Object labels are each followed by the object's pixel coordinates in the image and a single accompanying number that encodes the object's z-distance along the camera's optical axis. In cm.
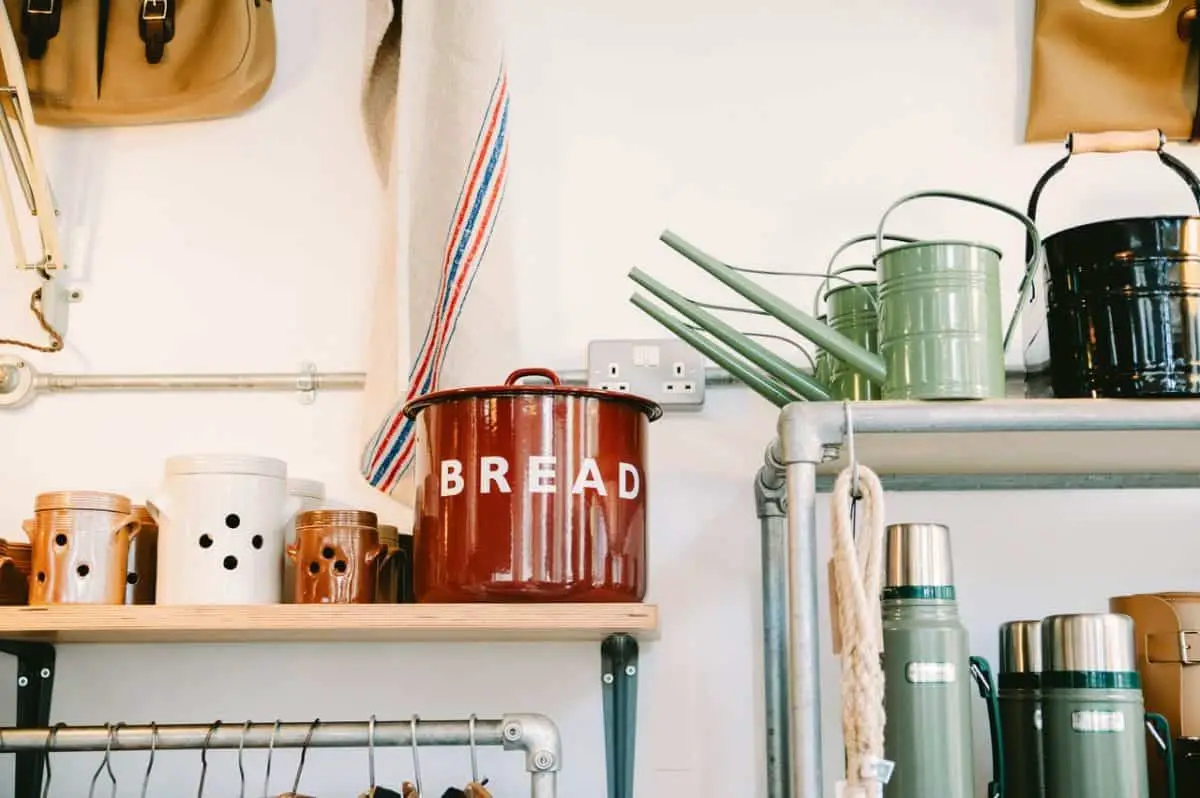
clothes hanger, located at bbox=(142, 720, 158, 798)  115
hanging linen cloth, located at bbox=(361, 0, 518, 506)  135
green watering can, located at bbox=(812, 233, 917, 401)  120
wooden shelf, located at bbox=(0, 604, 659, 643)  110
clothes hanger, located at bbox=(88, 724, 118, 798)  115
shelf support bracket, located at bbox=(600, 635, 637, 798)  137
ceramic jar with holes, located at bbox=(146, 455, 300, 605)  119
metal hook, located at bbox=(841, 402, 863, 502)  100
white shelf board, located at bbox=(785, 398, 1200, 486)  104
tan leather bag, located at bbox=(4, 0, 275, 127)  152
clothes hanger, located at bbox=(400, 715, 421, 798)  113
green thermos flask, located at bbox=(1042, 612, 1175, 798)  106
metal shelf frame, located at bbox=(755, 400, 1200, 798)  98
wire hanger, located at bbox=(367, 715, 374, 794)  113
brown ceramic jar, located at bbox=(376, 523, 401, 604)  125
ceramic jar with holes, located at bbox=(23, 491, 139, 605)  119
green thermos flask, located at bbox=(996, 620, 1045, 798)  116
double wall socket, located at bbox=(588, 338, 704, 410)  147
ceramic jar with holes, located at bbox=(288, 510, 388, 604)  120
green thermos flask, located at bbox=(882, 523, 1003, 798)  103
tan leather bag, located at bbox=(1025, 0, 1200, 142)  150
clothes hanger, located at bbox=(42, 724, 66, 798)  115
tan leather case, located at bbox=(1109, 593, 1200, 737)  115
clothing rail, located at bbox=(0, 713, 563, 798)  113
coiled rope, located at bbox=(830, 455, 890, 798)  93
